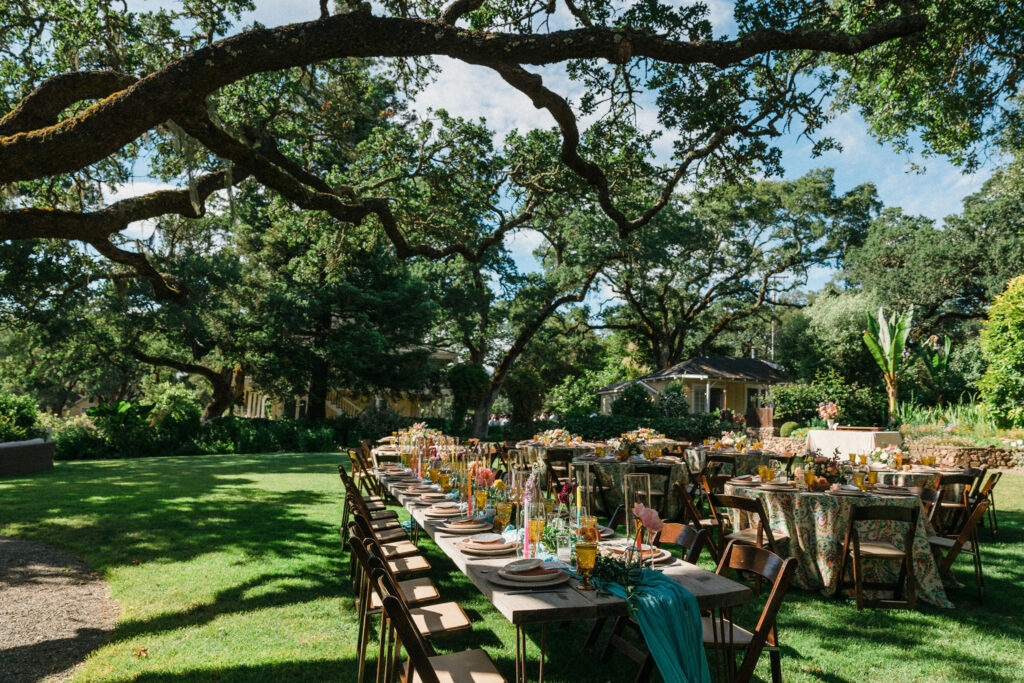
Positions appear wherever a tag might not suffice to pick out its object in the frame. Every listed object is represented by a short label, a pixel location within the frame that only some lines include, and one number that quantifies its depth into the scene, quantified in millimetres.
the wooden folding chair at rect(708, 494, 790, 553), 4797
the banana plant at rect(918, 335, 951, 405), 22594
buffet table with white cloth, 13117
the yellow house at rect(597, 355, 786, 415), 28858
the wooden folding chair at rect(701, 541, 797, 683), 2732
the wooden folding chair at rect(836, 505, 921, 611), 4730
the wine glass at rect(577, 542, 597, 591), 2795
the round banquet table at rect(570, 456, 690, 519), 8523
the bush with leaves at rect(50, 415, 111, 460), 18172
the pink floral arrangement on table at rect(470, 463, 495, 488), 4660
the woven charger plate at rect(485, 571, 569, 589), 2760
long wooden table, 2461
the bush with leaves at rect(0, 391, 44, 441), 14711
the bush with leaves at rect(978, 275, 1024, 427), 13992
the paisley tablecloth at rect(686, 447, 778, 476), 9836
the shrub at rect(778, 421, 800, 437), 20383
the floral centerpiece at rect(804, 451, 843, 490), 6273
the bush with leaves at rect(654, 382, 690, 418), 21766
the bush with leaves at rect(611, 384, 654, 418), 21125
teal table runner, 2527
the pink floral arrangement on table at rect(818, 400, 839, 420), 13164
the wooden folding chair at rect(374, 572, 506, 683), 2229
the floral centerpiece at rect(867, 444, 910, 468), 7832
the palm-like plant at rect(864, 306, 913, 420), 21000
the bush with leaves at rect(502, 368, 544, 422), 23562
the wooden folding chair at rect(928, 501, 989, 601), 5355
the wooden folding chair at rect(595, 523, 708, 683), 3404
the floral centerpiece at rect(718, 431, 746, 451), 10336
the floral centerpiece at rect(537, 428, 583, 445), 11305
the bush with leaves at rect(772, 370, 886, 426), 21750
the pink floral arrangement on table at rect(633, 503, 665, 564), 2924
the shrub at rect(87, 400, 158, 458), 18828
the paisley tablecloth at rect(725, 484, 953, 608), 5340
